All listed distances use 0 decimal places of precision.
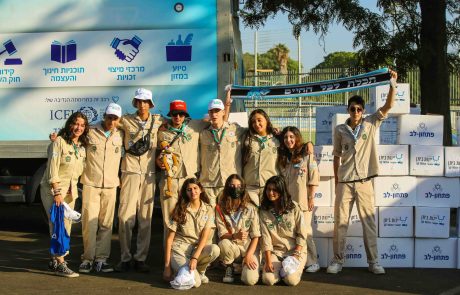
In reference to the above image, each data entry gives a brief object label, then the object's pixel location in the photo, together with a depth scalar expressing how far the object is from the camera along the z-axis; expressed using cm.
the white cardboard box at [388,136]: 913
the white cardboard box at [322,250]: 809
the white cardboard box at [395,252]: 812
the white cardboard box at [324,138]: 936
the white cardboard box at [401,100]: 825
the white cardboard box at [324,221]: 810
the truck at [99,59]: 913
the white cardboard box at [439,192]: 822
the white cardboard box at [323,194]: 814
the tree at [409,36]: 1172
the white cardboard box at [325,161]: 819
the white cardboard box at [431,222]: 817
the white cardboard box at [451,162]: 823
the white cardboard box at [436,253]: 819
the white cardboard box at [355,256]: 810
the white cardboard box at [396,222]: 813
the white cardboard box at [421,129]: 826
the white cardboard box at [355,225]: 811
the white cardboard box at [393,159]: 820
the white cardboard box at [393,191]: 813
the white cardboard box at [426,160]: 823
